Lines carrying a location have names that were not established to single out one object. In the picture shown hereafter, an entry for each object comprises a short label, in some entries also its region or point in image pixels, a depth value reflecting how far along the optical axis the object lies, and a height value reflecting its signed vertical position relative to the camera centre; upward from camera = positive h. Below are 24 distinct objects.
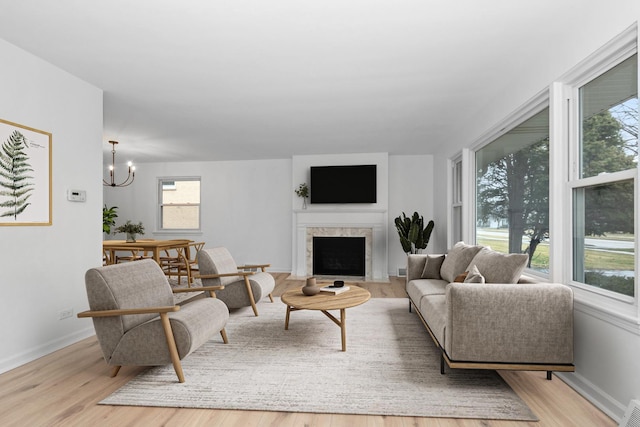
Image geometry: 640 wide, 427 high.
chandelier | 7.72 +0.82
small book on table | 3.48 -0.75
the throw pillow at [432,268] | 4.25 -0.63
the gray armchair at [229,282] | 4.02 -0.79
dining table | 5.19 -0.46
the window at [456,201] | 5.37 +0.25
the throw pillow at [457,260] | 3.53 -0.46
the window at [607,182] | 2.02 +0.22
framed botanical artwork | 2.64 +0.32
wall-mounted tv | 6.65 +0.63
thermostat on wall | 3.20 +0.18
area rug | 2.06 -1.13
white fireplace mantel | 6.71 -0.22
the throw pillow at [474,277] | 2.48 -0.44
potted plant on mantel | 6.82 +0.49
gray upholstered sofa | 2.16 -0.68
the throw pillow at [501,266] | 2.59 -0.39
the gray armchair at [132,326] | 2.30 -0.76
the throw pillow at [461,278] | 2.94 -0.52
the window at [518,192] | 2.98 +0.26
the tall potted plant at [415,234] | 5.95 -0.31
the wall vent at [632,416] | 1.69 -0.98
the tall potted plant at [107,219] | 5.10 -0.06
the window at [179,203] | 7.75 +0.28
